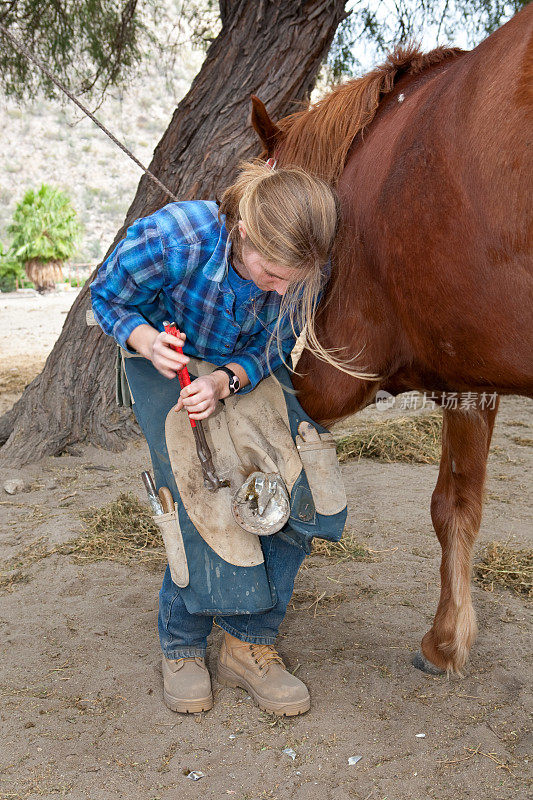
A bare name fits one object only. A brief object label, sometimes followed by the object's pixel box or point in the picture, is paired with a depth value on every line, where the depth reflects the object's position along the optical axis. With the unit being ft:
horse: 4.16
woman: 4.79
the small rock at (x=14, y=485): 11.07
